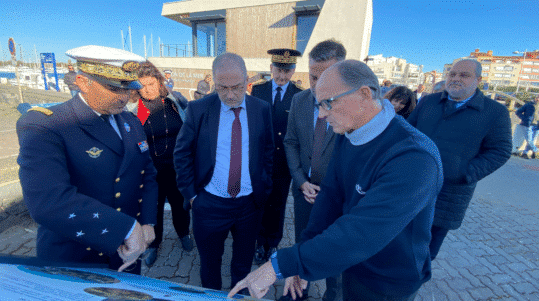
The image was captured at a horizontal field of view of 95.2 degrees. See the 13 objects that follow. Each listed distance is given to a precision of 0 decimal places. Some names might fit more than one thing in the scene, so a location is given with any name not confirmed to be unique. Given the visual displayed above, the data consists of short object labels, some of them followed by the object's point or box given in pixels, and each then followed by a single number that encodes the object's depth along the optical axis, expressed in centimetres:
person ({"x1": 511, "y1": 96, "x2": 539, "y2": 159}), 844
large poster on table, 74
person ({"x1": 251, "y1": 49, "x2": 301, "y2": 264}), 310
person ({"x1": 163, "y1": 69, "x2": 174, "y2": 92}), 1278
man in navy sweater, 99
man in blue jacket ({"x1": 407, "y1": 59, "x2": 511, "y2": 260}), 234
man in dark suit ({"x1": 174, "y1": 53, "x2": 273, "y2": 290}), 206
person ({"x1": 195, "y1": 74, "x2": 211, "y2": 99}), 593
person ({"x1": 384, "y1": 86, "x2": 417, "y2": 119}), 343
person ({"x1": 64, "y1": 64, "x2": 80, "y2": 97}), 481
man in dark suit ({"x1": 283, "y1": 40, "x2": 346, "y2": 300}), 214
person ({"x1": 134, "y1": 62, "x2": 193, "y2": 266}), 261
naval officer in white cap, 115
